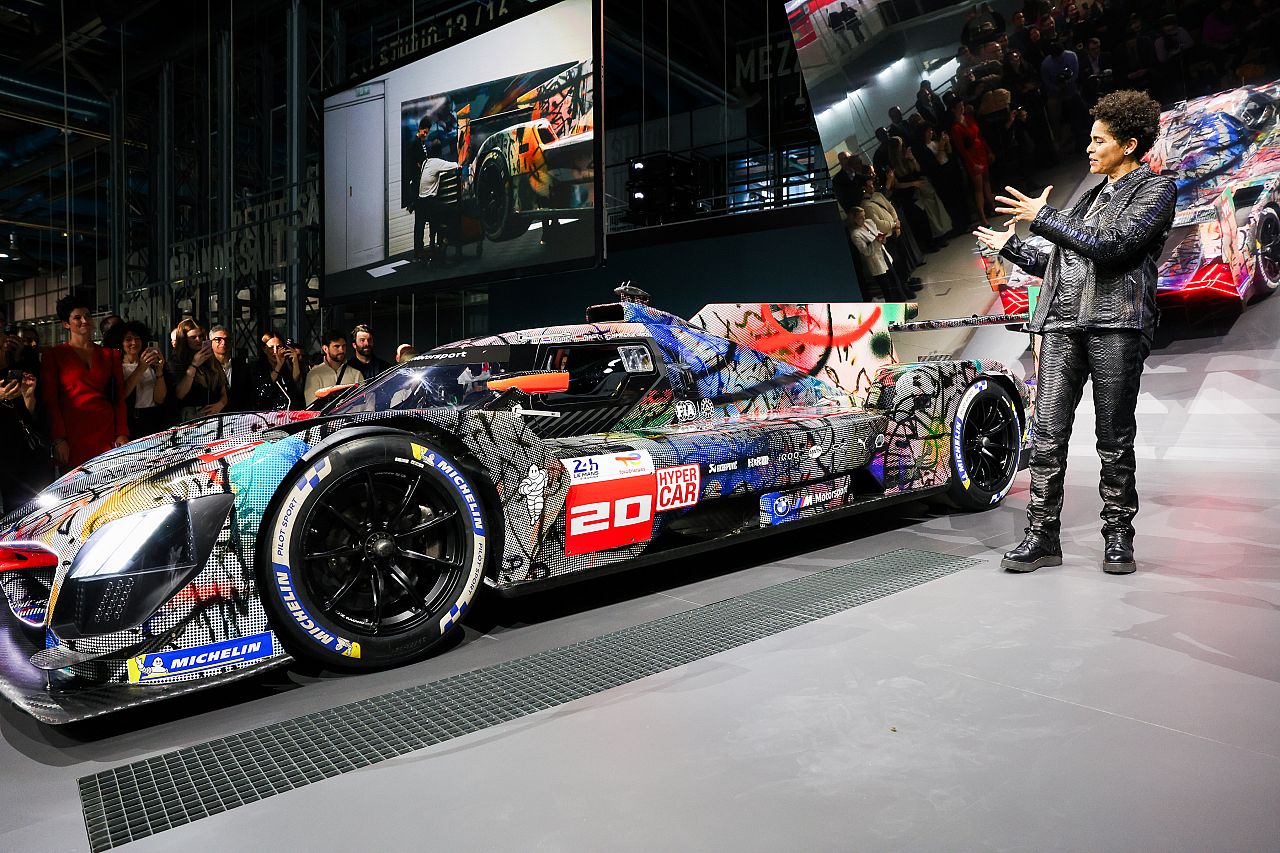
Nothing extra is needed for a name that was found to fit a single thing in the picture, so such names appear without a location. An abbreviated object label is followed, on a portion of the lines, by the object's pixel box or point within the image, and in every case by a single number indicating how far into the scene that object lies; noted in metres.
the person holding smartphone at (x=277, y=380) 5.15
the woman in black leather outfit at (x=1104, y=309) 2.95
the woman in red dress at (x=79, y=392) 4.04
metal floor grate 1.55
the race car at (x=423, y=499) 1.89
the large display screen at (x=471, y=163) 6.63
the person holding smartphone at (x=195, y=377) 4.78
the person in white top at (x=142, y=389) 4.63
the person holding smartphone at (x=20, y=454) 3.65
